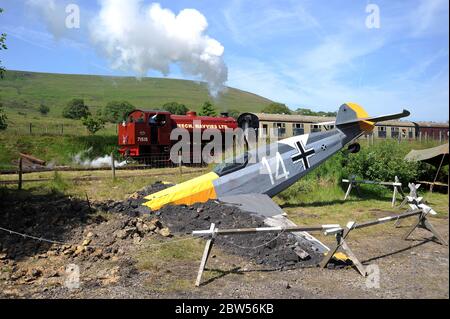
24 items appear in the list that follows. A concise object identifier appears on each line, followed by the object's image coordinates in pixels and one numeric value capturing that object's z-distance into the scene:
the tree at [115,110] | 59.75
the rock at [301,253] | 7.09
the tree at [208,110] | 52.06
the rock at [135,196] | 11.18
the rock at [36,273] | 6.67
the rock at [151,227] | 8.47
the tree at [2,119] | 11.76
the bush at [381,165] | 16.72
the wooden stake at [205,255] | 6.02
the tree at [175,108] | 61.53
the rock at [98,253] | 7.36
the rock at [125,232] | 8.08
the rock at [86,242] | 7.87
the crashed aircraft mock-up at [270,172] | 9.96
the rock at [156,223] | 8.62
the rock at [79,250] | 7.48
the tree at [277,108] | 72.14
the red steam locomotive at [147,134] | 22.88
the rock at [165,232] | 8.30
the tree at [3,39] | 11.07
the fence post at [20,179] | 14.03
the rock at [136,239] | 7.91
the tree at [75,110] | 62.77
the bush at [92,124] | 39.22
